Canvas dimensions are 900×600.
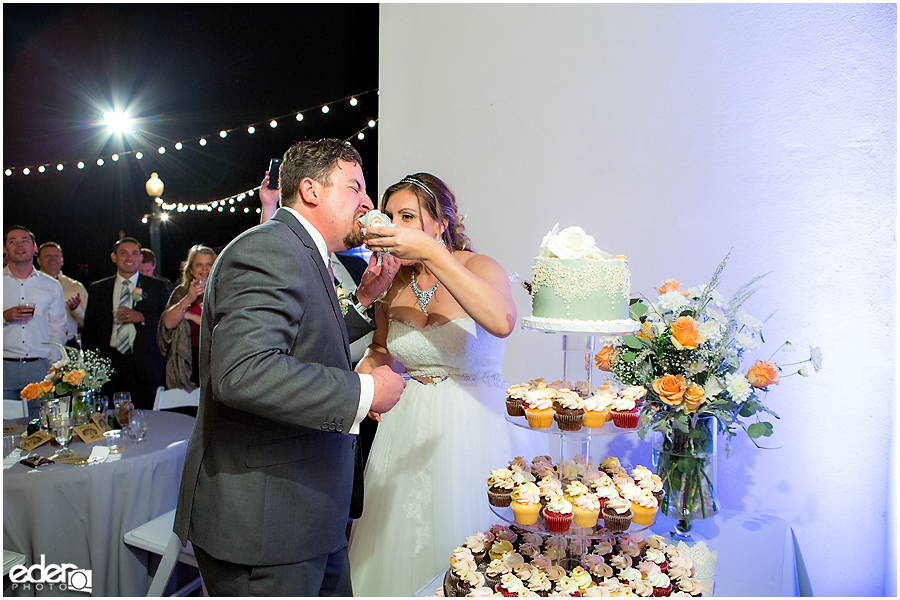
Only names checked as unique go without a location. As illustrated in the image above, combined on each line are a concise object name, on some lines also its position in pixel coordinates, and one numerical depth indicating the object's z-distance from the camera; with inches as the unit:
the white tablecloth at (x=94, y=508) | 101.3
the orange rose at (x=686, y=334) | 71.4
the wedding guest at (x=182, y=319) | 172.7
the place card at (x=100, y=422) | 122.1
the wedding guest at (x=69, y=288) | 163.9
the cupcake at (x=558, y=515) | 58.7
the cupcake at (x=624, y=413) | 61.9
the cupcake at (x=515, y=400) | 65.4
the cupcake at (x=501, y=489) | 63.1
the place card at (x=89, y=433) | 117.0
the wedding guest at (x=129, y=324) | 168.7
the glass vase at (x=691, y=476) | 77.7
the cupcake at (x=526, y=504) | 59.6
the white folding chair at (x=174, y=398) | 165.2
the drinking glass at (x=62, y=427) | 110.2
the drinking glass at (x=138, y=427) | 119.9
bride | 86.0
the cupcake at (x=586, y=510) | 58.5
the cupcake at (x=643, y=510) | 60.3
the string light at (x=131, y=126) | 163.3
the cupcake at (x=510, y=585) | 55.6
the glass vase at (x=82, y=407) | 122.0
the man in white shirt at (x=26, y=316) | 158.6
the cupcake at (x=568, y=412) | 61.4
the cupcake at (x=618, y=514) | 59.2
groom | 55.9
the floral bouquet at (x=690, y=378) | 73.9
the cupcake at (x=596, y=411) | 61.1
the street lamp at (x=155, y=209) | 168.4
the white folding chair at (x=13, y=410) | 153.6
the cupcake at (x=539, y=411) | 62.4
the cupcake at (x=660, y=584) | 57.6
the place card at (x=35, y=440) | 112.3
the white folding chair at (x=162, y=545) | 96.1
